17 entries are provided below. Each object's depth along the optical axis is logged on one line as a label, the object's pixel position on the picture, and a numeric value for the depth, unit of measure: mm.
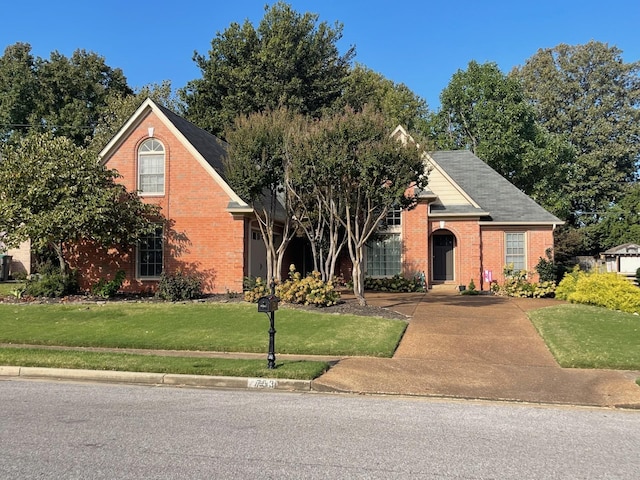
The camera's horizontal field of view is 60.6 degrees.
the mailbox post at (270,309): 9258
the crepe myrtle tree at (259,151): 16078
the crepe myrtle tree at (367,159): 14500
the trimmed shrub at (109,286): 18906
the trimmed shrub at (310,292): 15742
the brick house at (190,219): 19484
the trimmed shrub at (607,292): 16422
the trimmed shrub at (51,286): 18688
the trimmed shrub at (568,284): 19906
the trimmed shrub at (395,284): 23062
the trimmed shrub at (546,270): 22681
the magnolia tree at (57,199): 17109
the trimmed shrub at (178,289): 17969
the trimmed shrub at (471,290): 22531
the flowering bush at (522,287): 21453
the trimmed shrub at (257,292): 16828
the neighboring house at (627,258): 27156
